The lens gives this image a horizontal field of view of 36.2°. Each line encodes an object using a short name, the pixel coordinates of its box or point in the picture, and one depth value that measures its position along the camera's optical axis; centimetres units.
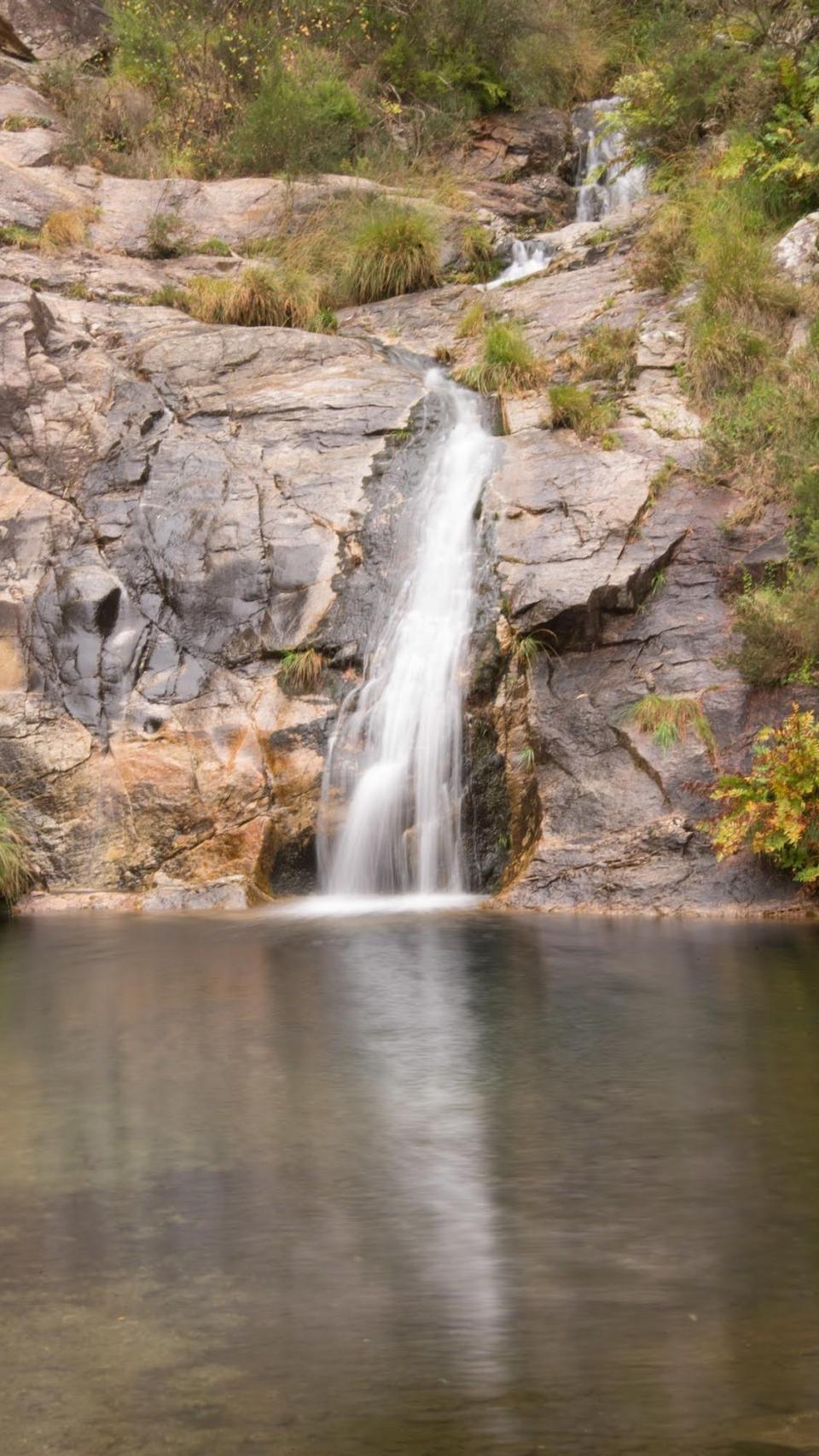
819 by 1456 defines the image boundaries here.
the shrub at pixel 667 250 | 1449
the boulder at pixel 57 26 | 2181
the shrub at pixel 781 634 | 952
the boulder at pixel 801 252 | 1326
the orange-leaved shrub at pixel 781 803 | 861
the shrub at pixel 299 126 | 1873
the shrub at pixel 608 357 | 1328
